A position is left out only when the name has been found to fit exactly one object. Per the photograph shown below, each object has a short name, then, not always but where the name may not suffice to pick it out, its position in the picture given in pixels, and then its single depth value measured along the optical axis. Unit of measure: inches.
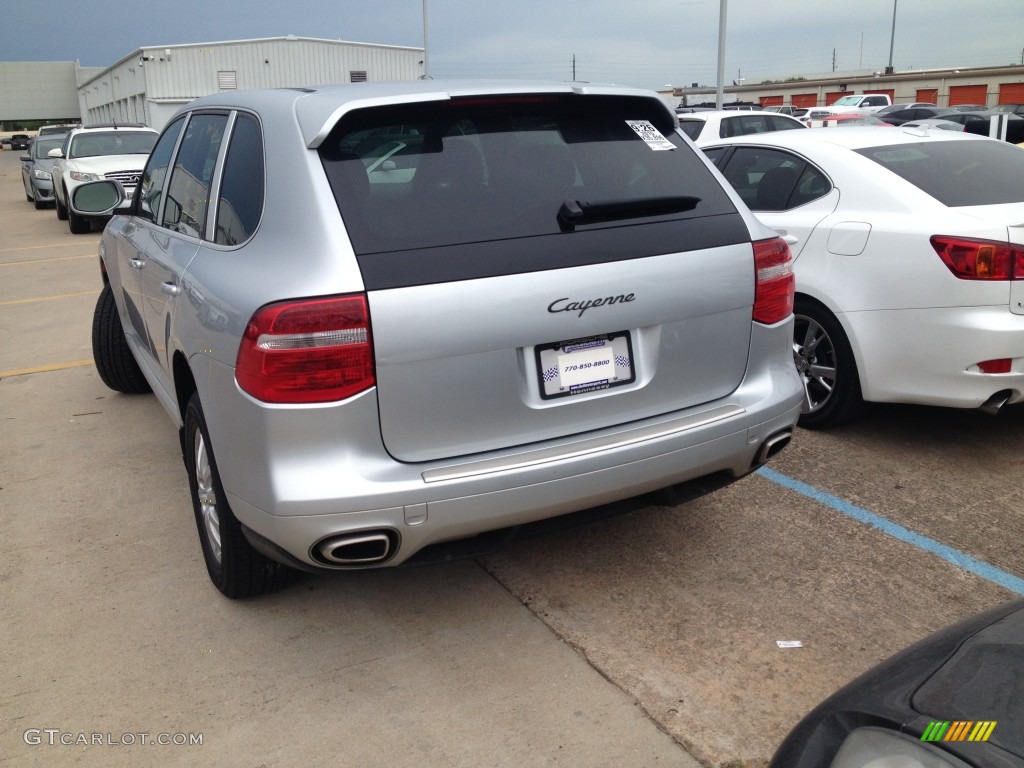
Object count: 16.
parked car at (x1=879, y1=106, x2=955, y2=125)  1204.0
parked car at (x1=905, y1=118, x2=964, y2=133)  703.7
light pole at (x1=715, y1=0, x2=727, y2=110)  858.8
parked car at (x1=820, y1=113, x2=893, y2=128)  990.2
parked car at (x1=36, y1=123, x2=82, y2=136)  955.8
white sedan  169.2
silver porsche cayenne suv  105.0
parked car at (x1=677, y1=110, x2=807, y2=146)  513.0
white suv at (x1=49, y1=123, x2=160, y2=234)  609.0
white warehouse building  1724.9
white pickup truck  1737.9
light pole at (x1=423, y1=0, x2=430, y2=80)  1341.3
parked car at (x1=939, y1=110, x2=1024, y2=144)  681.9
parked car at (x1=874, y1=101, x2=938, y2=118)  1312.3
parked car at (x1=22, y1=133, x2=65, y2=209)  811.4
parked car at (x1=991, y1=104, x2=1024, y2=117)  1386.8
